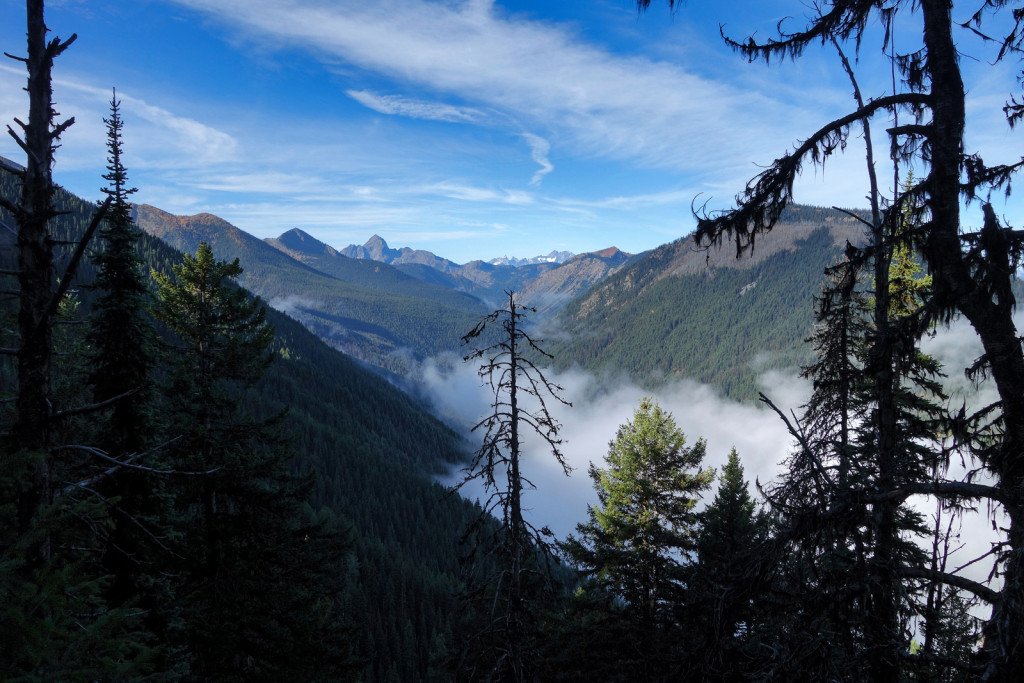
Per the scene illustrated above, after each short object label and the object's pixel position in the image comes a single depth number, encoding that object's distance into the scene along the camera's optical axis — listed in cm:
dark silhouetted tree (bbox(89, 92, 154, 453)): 1049
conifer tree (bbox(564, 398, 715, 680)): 1369
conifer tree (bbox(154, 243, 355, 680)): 1176
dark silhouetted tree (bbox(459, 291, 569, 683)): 806
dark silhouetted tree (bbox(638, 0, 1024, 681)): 384
